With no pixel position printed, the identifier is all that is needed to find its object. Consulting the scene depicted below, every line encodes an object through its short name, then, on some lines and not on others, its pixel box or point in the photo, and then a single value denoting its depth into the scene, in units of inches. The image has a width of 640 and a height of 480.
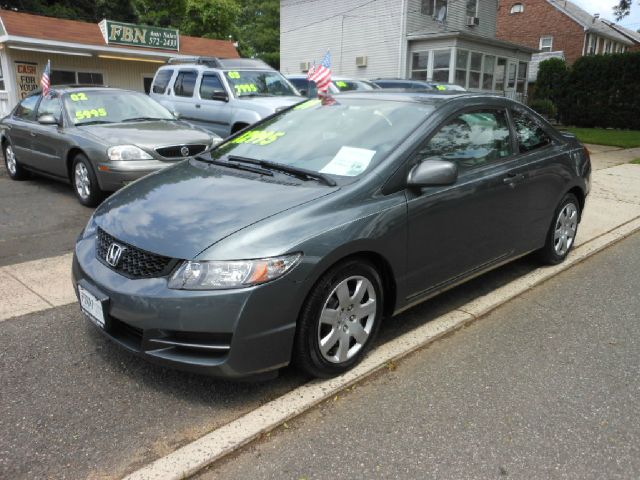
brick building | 1419.8
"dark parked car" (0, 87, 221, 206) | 260.4
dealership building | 697.6
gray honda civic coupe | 105.7
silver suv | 375.6
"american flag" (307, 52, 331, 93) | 326.6
